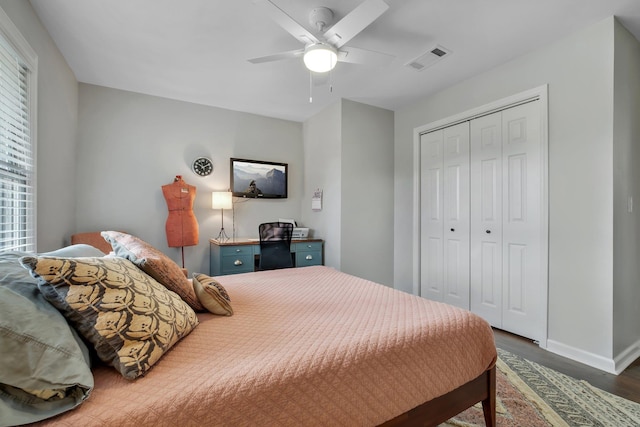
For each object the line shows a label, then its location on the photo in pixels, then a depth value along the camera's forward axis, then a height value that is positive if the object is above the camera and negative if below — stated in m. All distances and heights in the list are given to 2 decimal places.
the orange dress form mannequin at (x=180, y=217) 3.39 -0.05
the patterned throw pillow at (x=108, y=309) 0.88 -0.31
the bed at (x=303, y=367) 0.82 -0.51
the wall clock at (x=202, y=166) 3.74 +0.60
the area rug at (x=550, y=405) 1.58 -1.12
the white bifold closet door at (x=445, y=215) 3.17 -0.02
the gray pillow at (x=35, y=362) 0.70 -0.38
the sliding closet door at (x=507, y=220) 2.58 -0.06
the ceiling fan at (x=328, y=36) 1.68 +1.15
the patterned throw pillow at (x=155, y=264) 1.33 -0.24
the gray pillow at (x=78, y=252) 1.34 -0.19
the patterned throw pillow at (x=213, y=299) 1.45 -0.43
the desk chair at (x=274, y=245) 3.44 -0.38
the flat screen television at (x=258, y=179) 3.98 +0.47
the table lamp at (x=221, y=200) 3.66 +0.16
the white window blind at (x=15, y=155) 1.76 +0.37
